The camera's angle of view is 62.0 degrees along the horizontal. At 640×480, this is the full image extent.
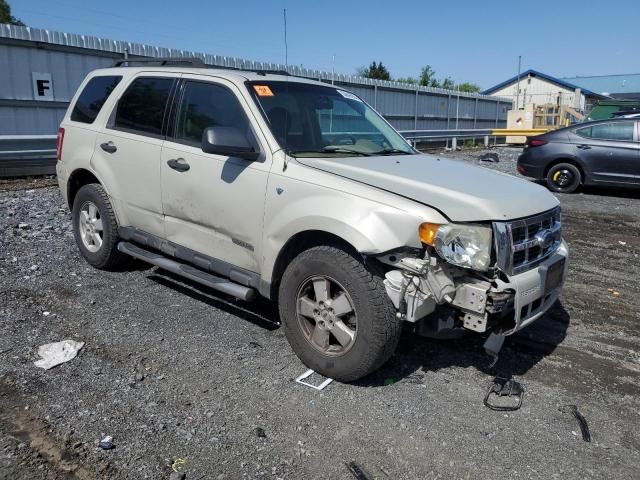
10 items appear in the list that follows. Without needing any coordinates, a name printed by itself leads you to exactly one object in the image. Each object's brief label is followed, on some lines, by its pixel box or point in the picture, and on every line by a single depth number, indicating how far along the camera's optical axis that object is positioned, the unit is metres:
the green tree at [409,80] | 78.73
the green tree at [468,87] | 89.97
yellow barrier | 23.62
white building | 44.47
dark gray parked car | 10.81
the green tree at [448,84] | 77.58
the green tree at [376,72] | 69.38
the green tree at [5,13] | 51.49
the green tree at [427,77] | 76.62
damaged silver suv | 3.10
